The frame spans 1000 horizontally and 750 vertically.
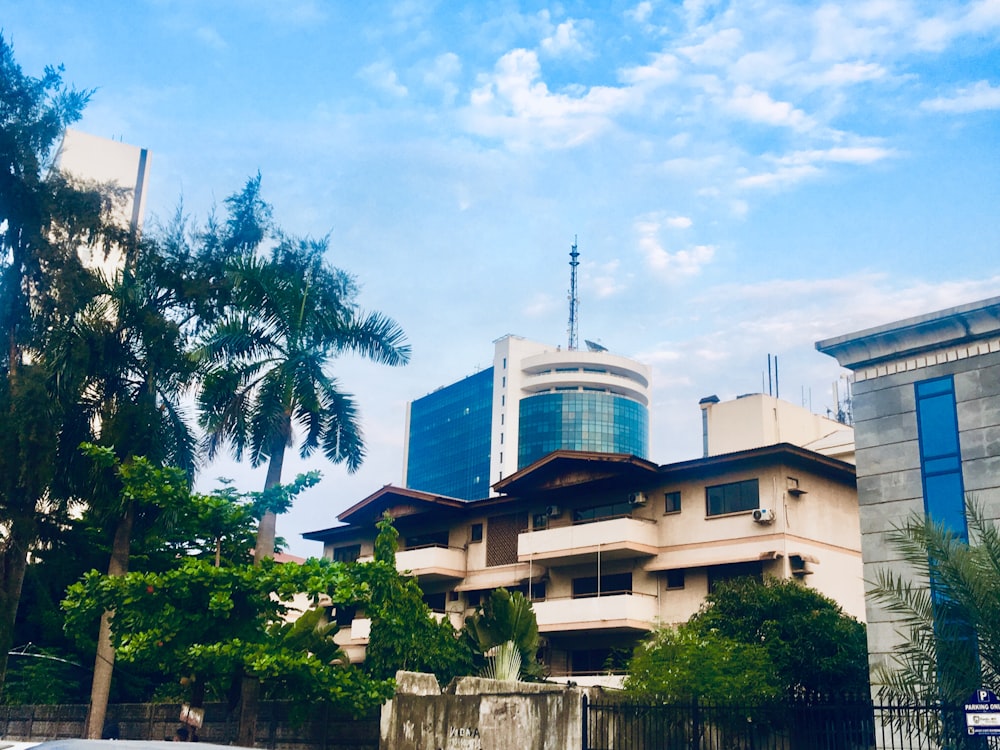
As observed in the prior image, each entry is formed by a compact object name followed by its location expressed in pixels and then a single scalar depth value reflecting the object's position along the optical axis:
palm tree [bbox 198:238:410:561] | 28.77
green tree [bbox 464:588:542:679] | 33.53
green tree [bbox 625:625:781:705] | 27.09
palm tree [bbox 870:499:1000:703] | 16.58
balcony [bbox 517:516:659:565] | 38.84
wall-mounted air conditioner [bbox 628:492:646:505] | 40.02
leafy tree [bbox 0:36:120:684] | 31.27
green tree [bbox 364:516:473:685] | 31.91
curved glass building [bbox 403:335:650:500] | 132.00
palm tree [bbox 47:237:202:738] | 31.61
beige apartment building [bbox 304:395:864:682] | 36.53
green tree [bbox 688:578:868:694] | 30.42
